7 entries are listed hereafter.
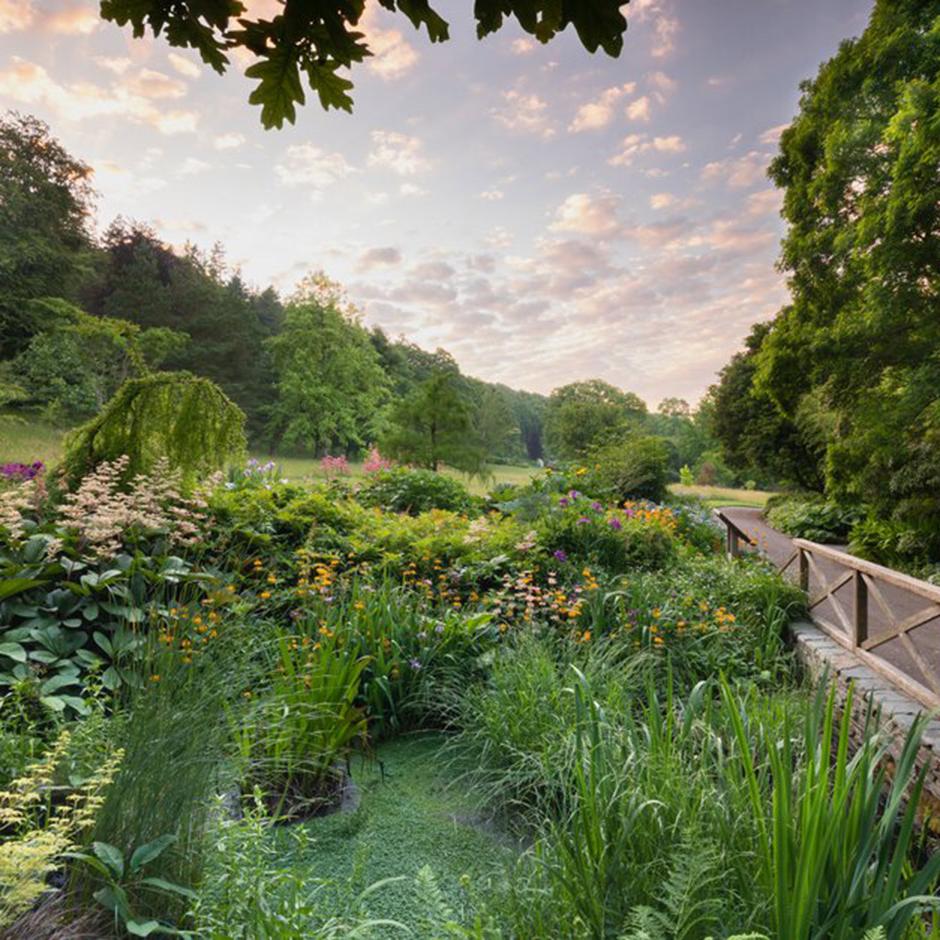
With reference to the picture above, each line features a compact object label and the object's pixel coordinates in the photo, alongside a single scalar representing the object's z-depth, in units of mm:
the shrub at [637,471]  12711
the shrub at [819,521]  11428
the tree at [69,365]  17328
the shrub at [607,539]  6086
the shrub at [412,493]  8688
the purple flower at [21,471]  4545
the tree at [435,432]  15312
